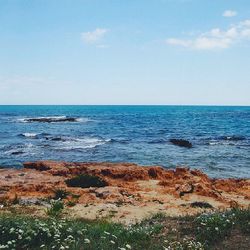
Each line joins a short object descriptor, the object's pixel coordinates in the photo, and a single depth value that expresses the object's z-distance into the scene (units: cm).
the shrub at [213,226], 761
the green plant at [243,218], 798
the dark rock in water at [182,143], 3356
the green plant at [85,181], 1610
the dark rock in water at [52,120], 6906
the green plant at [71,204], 1281
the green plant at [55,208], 1149
